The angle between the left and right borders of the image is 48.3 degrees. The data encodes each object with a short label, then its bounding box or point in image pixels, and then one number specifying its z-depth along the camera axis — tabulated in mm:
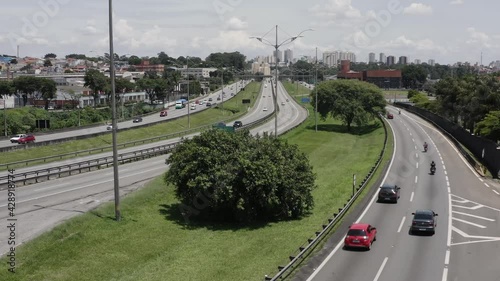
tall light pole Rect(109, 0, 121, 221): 28934
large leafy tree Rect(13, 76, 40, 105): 143500
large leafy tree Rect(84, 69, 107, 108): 147312
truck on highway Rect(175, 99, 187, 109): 142250
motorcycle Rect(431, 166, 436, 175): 53684
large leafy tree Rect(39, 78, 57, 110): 143250
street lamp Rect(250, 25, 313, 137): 46162
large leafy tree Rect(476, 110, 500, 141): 62719
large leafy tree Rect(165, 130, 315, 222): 34219
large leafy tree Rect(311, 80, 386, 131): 97938
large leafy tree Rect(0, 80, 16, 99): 141500
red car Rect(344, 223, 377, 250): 27797
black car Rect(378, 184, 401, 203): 40188
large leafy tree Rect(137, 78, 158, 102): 174750
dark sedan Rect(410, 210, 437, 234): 31281
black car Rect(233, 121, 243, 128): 89212
